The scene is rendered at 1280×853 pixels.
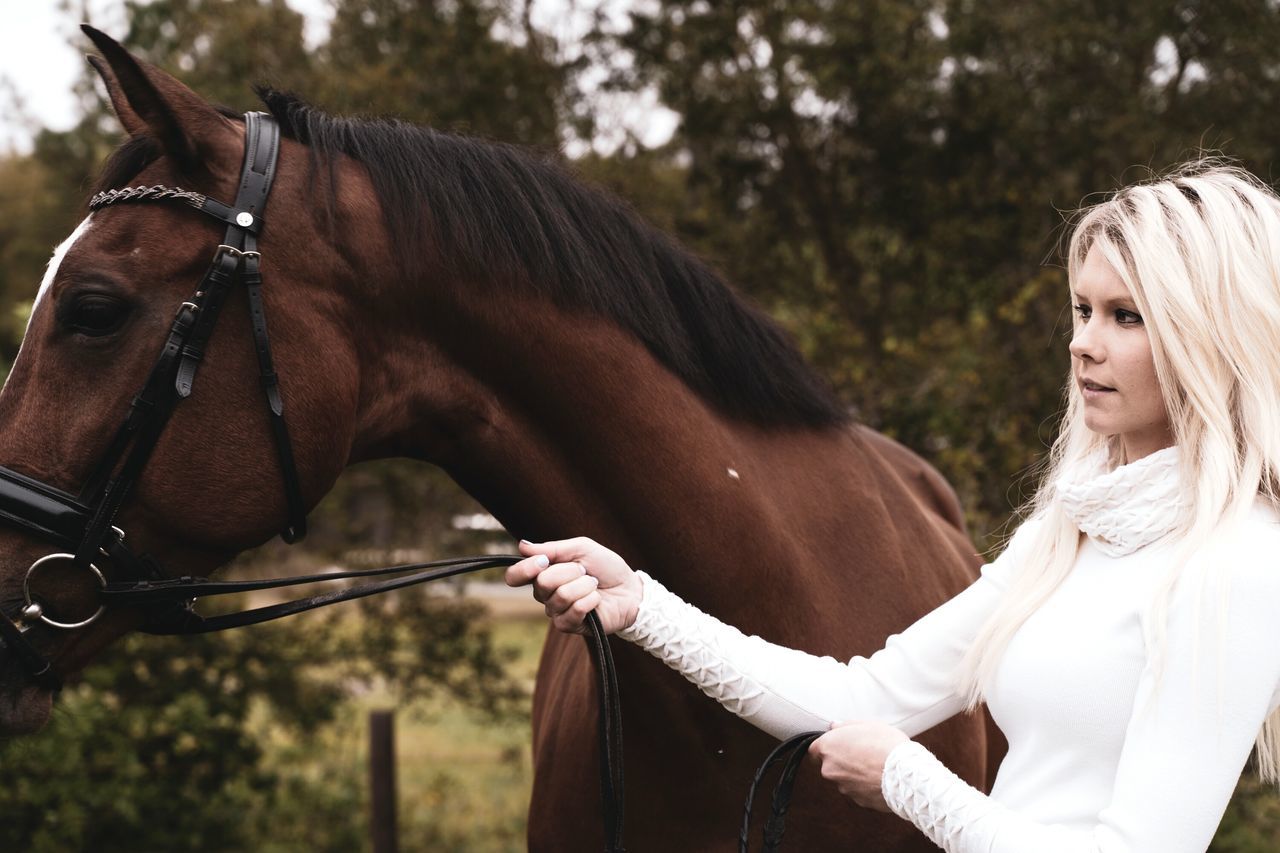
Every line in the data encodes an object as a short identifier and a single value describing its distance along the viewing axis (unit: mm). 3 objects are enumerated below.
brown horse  1945
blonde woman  1542
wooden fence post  5902
